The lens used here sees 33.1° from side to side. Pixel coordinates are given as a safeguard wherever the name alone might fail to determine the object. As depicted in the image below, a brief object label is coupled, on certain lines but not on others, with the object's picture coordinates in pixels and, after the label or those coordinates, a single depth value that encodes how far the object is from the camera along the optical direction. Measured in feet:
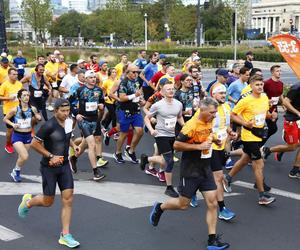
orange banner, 45.47
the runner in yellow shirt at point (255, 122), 22.50
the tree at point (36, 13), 186.91
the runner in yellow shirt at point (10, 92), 33.40
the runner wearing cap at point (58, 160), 18.16
